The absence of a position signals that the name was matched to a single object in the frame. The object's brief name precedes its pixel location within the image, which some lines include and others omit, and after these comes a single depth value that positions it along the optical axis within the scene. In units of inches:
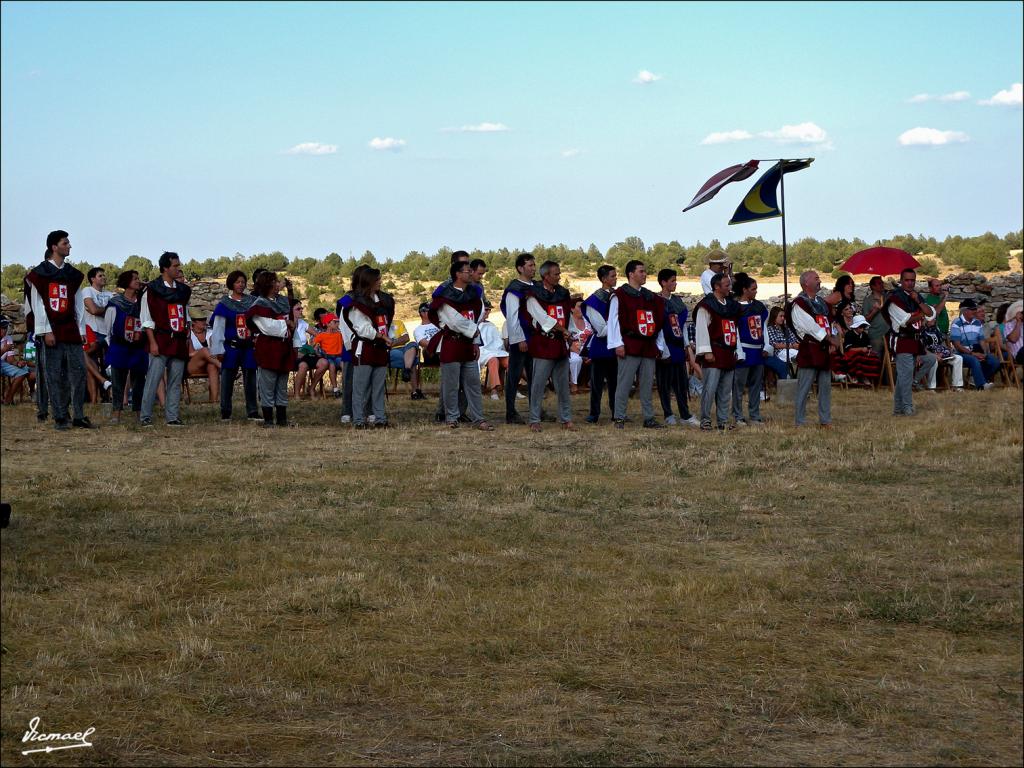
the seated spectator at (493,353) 733.9
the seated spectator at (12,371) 691.4
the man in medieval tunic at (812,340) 553.3
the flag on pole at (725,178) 743.7
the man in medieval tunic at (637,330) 570.9
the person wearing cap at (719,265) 589.7
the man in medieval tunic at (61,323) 534.9
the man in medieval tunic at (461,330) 557.0
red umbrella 748.0
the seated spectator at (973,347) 772.6
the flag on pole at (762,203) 754.8
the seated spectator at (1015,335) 784.3
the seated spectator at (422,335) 692.7
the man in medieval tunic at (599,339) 607.2
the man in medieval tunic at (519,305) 572.4
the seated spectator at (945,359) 765.1
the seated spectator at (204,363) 684.1
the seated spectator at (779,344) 730.2
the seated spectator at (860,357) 770.2
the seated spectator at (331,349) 738.2
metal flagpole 731.4
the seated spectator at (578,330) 737.0
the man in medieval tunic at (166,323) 559.8
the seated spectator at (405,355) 748.6
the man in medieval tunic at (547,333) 566.9
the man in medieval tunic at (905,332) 612.4
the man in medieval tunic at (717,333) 557.6
